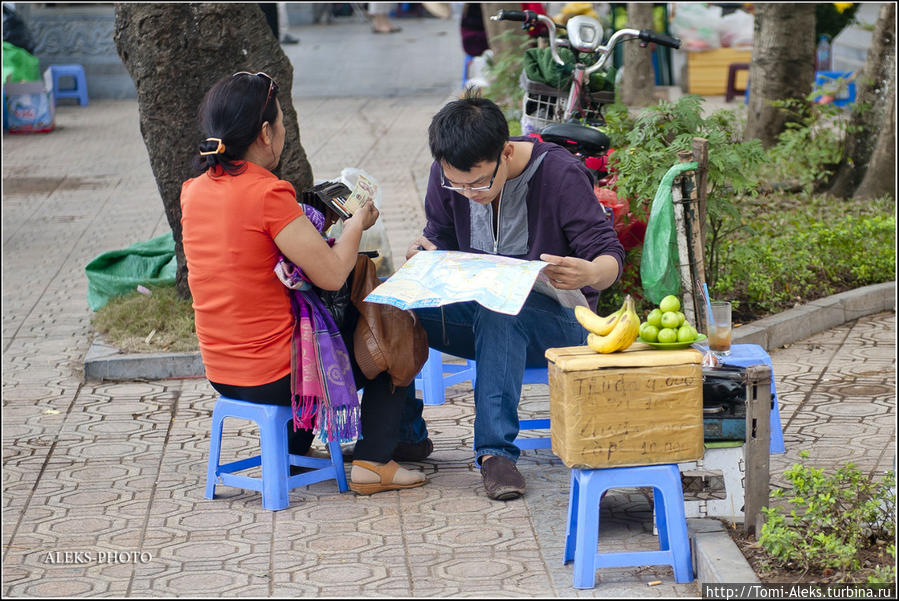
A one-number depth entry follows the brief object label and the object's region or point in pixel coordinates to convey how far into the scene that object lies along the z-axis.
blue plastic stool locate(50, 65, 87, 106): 15.90
